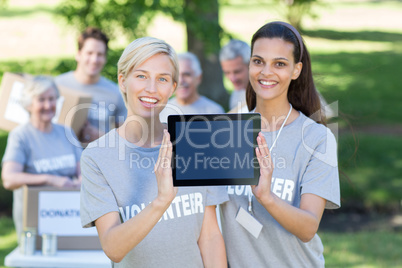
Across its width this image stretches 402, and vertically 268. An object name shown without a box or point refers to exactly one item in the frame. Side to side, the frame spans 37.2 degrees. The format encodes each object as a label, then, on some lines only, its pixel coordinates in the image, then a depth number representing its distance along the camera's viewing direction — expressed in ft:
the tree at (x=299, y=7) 28.04
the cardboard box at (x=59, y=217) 12.37
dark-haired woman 8.18
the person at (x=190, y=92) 18.29
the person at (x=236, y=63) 16.62
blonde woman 7.36
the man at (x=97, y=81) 17.81
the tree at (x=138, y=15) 22.97
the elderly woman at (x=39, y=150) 14.57
